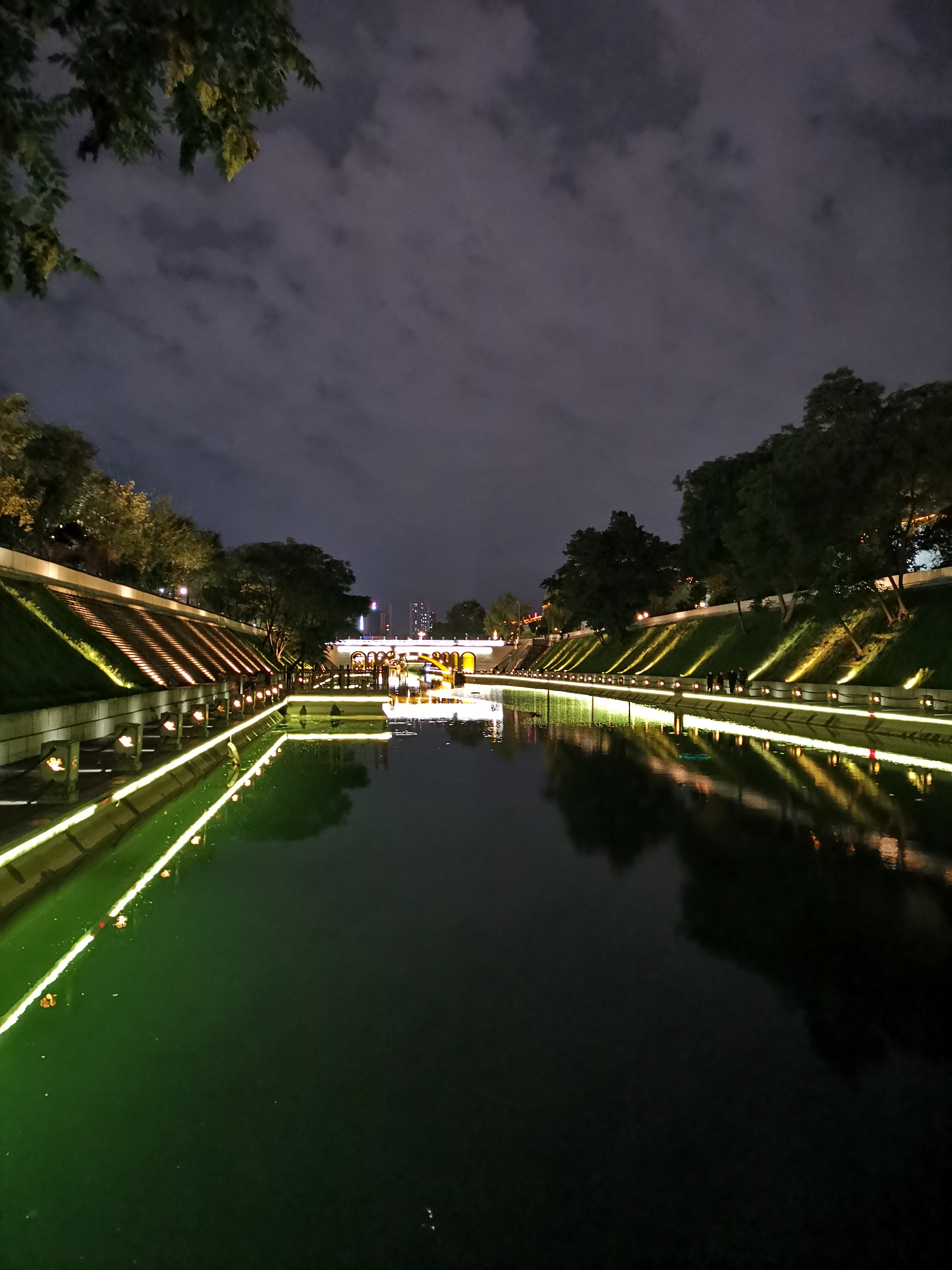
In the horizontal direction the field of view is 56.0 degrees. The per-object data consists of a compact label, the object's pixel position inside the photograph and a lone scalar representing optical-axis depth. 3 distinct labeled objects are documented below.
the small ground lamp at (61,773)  13.66
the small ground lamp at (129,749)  17.33
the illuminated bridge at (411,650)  180.75
